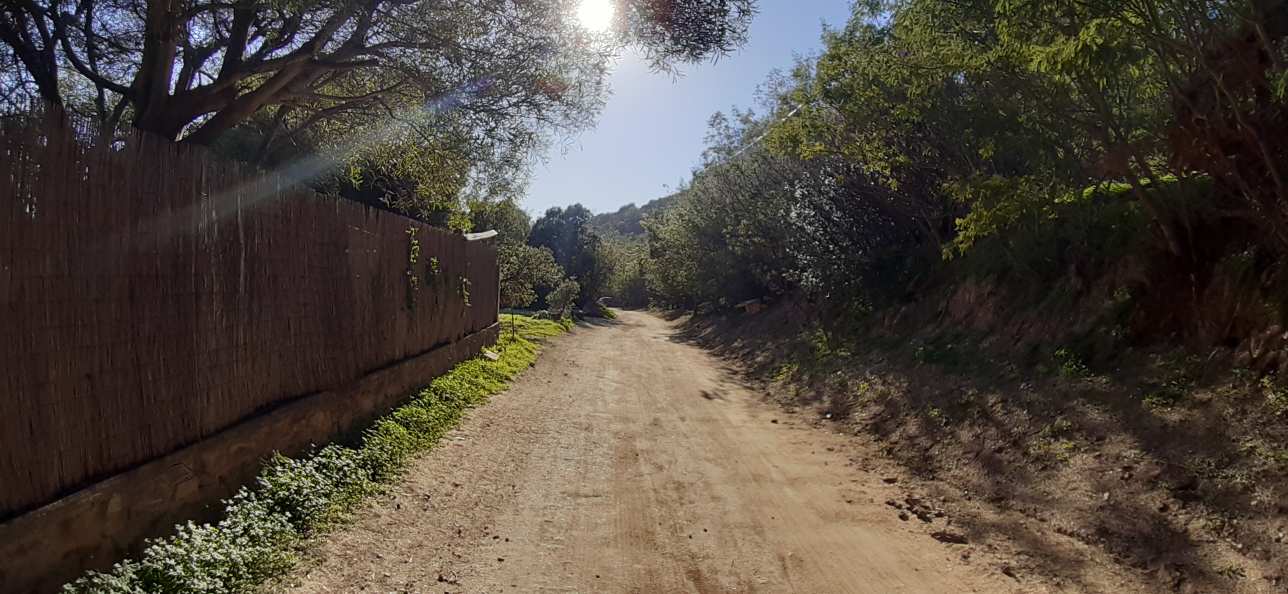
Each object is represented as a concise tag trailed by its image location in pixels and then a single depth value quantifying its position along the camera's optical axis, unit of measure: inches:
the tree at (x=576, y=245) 2127.2
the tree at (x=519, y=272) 1139.9
